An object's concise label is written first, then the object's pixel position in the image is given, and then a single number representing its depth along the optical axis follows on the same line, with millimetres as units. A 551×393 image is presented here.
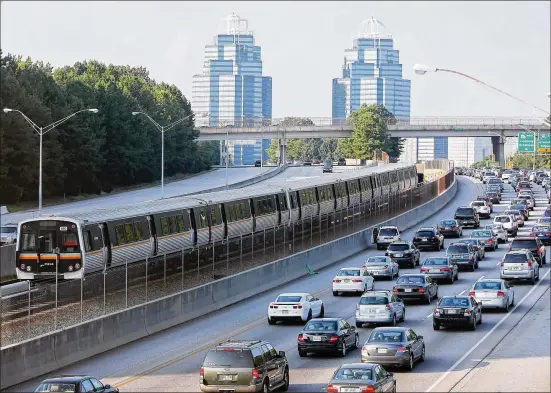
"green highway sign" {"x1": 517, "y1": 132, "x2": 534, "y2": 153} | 154000
